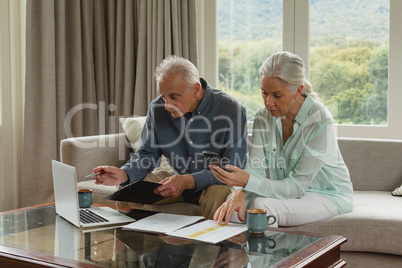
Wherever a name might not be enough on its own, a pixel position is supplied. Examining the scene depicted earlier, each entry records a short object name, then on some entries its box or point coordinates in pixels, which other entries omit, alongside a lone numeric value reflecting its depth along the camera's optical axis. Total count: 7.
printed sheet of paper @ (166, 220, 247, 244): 1.81
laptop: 2.02
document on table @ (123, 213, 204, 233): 1.96
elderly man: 2.53
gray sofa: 2.32
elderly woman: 2.25
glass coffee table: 1.61
